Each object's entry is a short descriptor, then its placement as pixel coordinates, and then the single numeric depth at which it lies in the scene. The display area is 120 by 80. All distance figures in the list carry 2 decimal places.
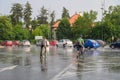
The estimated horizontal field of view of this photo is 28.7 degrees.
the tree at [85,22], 60.28
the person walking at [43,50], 16.54
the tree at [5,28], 65.27
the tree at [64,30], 69.09
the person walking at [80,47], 17.80
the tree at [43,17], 99.45
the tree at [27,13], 89.23
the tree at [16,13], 87.93
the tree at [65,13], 102.49
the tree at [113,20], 55.77
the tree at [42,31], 75.98
